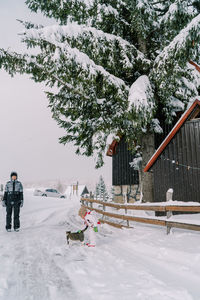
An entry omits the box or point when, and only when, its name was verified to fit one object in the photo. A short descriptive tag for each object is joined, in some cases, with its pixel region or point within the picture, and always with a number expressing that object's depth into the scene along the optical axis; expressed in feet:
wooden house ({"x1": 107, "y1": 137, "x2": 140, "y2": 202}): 53.67
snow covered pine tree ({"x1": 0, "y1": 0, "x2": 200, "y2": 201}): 26.37
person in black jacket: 25.17
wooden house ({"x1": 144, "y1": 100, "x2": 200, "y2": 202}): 33.91
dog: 17.35
